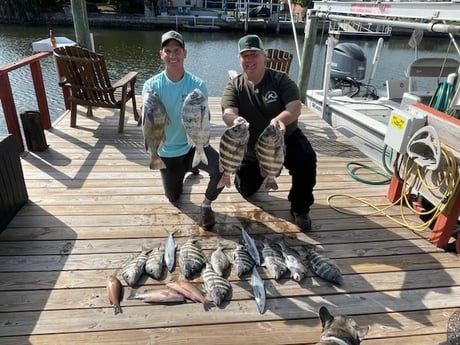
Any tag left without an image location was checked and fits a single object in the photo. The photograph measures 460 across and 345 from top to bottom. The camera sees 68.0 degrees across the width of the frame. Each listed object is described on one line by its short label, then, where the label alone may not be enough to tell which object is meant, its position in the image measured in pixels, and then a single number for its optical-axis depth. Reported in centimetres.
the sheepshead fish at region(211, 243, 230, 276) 265
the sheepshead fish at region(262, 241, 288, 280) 263
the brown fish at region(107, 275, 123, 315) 231
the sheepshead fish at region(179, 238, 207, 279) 261
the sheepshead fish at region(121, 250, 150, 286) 251
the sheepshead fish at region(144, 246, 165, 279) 258
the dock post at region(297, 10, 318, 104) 670
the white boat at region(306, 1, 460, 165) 359
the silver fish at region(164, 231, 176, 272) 268
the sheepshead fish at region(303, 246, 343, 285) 259
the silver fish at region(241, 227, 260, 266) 279
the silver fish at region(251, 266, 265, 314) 236
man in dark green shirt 300
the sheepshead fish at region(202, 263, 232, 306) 238
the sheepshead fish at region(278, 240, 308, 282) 261
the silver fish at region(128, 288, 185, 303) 236
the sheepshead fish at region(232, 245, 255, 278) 265
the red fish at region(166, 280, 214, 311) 237
